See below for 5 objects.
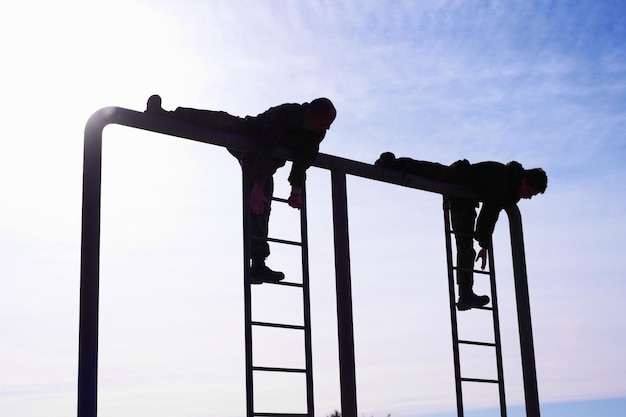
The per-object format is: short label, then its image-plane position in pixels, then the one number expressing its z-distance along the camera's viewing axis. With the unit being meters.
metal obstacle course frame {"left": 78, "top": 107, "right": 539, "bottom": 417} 6.54
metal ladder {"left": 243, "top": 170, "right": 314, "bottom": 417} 7.36
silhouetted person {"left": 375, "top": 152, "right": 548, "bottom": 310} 9.57
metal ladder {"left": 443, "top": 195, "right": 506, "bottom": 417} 8.98
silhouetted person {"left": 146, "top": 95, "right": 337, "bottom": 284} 7.86
